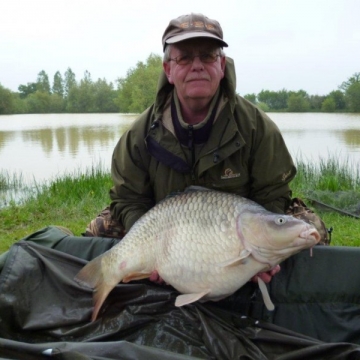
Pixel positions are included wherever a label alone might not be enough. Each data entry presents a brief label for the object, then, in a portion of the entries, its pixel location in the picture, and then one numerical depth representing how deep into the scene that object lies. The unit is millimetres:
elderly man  1840
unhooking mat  1619
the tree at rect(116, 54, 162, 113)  23250
